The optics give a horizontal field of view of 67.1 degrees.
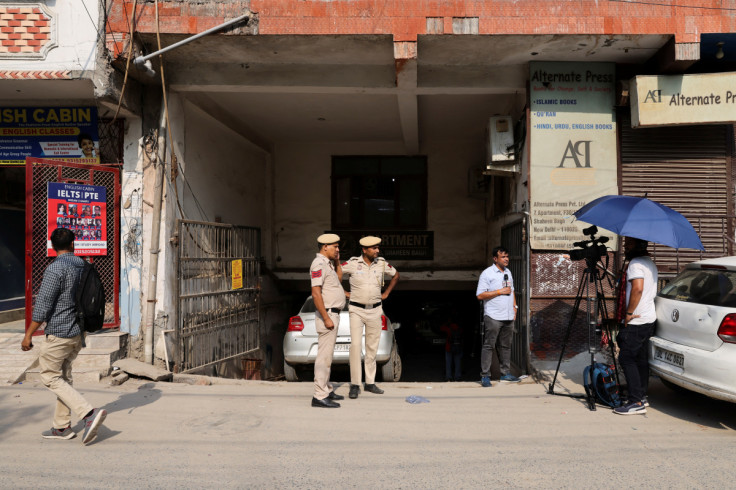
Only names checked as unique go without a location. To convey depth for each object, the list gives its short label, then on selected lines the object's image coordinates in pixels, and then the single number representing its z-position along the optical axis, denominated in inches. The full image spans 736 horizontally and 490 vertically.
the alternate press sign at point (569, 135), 295.0
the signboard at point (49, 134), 315.3
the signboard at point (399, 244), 494.3
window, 500.1
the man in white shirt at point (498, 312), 277.3
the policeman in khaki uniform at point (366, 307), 246.4
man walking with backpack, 173.9
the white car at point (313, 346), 299.9
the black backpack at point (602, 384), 223.5
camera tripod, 224.5
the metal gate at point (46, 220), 283.3
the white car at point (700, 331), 185.3
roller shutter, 302.0
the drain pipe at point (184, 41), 263.7
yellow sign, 354.9
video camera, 230.8
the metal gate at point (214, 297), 312.5
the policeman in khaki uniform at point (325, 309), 225.6
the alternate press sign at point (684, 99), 281.1
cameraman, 211.3
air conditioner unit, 324.5
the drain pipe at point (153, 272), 301.3
